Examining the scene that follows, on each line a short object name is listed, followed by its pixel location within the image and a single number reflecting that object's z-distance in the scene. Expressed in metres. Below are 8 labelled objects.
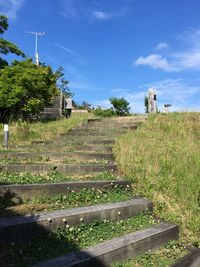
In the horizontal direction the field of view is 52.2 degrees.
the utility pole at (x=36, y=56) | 30.15
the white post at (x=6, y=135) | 6.09
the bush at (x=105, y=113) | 17.38
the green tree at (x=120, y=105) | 18.17
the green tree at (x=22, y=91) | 12.44
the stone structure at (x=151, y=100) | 13.34
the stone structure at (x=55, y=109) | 16.67
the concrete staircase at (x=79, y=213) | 2.27
